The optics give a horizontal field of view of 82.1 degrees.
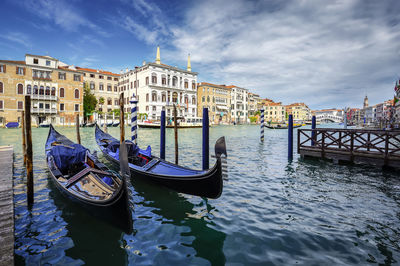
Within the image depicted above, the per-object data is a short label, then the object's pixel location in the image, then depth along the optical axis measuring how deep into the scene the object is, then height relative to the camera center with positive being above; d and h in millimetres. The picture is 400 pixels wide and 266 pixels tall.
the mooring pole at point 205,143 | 6035 -441
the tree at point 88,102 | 36750 +4081
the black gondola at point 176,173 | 4027 -993
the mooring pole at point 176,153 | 7480 -871
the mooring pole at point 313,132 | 9714 -264
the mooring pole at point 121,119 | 5418 +187
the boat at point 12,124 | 26581 +270
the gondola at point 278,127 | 37731 -153
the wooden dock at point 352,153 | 7055 -930
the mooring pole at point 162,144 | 8172 -629
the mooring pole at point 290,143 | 9540 -723
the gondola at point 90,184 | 2910 -997
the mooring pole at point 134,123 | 8906 +135
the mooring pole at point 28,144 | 3959 -306
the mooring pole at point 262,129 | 16438 -207
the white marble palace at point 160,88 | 37031 +6681
